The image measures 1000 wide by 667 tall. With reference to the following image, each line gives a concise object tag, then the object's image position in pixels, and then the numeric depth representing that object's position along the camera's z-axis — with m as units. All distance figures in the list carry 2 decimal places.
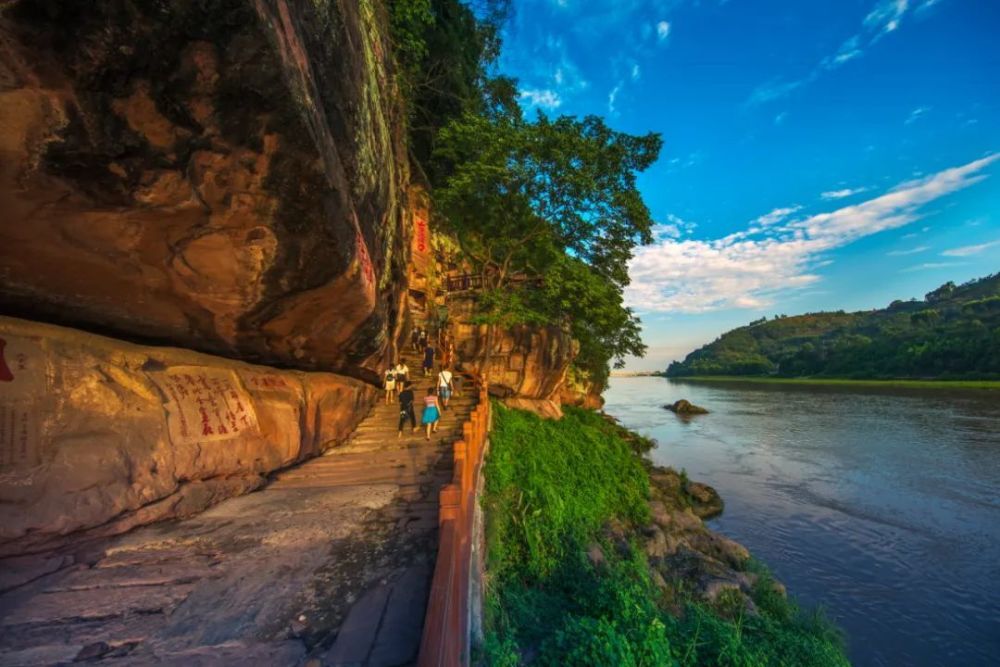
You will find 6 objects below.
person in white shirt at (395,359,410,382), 10.04
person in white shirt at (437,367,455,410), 9.60
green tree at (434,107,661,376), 10.94
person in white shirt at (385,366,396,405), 10.20
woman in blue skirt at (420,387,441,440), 8.03
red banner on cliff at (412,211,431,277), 17.34
